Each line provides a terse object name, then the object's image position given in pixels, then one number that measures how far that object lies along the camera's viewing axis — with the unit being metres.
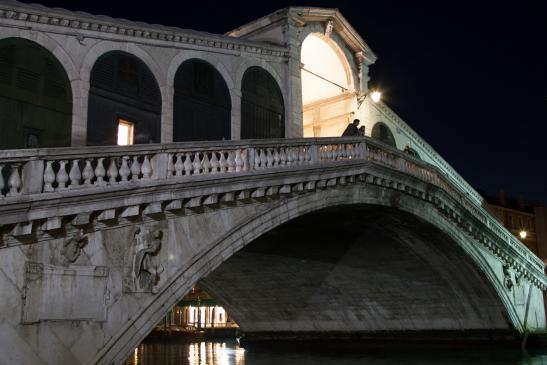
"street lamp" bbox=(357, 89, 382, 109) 23.05
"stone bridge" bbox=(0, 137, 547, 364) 9.26
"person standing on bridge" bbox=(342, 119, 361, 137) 17.23
